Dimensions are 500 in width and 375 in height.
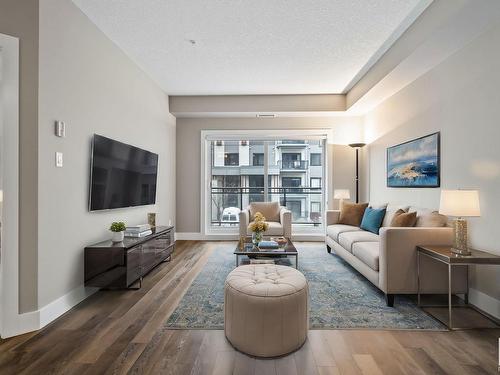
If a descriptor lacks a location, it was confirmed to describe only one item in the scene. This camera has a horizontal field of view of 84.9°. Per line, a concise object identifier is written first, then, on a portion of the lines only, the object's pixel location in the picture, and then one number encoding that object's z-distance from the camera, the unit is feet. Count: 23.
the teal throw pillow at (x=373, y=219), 12.53
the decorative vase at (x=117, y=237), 9.90
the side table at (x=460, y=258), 7.11
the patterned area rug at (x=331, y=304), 7.43
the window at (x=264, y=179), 19.39
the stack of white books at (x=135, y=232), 10.87
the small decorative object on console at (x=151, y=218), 13.02
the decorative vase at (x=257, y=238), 11.55
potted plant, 9.88
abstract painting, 10.66
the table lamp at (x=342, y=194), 17.19
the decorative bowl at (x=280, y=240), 12.27
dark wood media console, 8.93
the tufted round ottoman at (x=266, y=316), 5.87
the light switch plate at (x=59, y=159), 7.86
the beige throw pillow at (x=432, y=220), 9.09
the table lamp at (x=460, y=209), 7.45
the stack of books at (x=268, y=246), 11.38
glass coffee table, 10.92
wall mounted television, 9.55
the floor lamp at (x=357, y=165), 17.18
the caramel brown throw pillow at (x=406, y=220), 9.96
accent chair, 15.07
